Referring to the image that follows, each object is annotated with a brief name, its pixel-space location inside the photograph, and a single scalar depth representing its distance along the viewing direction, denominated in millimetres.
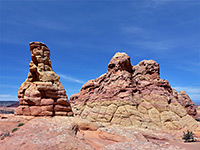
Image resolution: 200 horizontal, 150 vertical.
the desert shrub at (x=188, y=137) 23758
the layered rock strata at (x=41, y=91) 19656
